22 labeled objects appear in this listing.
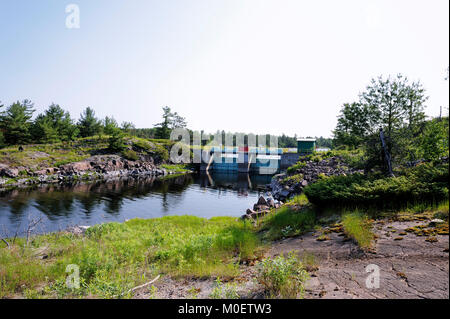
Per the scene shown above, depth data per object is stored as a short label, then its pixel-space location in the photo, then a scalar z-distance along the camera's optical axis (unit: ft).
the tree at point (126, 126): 256.32
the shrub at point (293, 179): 78.28
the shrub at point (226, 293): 15.84
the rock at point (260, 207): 58.14
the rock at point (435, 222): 22.51
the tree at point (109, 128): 191.10
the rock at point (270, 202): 61.41
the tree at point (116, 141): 181.88
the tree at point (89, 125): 236.84
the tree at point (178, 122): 271.61
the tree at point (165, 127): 262.47
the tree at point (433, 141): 36.32
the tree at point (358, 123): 44.55
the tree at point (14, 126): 168.55
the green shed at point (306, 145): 155.66
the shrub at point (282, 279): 15.44
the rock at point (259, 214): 51.25
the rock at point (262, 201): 63.82
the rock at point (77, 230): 44.95
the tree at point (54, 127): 175.52
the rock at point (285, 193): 73.46
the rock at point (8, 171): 116.80
